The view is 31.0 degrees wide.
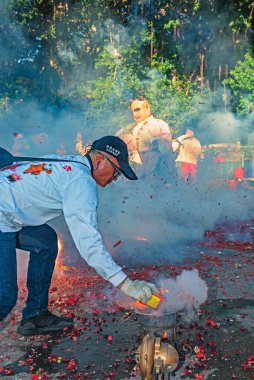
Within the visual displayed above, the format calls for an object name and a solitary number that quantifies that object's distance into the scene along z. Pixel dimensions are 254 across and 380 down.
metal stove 2.65
